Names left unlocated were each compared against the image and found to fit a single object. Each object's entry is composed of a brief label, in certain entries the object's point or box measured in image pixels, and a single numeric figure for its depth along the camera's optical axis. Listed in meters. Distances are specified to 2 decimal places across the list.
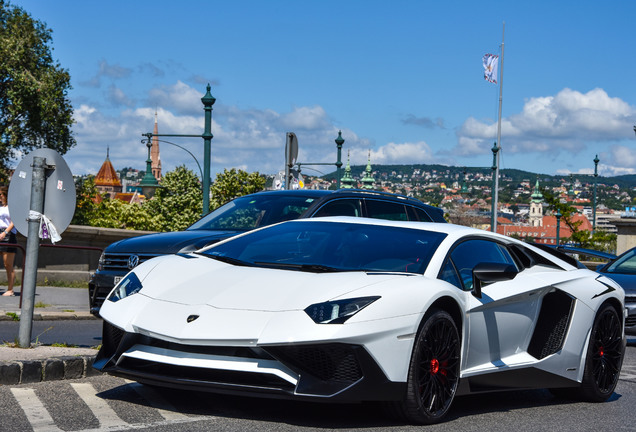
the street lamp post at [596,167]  61.06
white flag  56.59
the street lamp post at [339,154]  40.16
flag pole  53.91
